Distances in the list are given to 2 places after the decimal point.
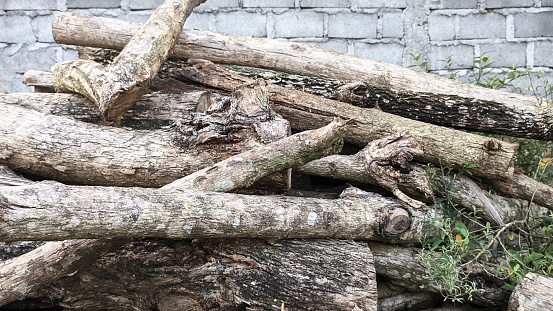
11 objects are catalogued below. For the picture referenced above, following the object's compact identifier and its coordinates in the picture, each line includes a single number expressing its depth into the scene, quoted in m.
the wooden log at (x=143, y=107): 2.65
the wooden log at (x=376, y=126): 2.63
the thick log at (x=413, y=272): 2.41
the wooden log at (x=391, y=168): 2.38
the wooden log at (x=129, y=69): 2.26
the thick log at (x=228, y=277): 1.98
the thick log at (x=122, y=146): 2.32
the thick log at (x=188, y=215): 1.61
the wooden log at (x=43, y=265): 1.85
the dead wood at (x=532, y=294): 2.08
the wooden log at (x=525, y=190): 2.77
